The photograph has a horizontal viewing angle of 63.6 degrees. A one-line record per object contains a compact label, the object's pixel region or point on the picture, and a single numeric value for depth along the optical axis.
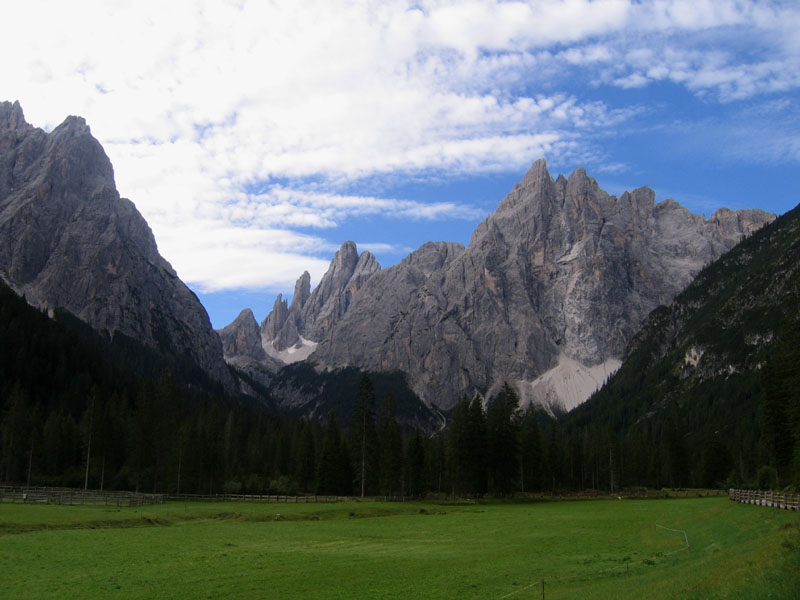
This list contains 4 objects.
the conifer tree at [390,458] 97.44
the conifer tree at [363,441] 98.99
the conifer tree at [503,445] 91.50
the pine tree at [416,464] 97.44
